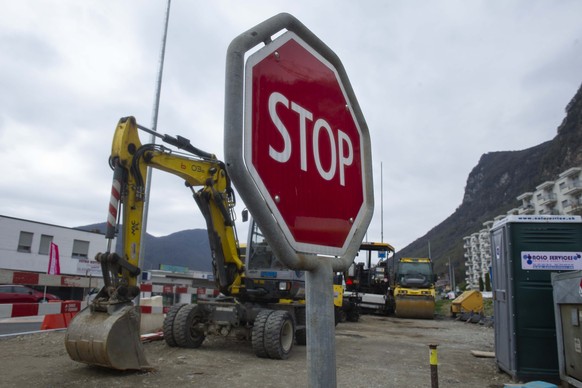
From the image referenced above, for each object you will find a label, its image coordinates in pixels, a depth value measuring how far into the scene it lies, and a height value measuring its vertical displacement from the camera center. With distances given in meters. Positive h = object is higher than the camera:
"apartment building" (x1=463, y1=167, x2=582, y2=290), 77.94 +16.21
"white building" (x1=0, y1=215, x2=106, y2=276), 34.08 +2.12
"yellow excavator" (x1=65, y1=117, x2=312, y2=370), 5.92 -0.16
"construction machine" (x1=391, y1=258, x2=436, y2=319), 20.11 -0.38
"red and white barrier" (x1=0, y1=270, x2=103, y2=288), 7.54 -0.16
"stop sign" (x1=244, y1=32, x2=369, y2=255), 1.12 +0.37
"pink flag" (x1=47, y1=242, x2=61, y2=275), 16.91 +0.41
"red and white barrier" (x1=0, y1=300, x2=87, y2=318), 6.90 -0.65
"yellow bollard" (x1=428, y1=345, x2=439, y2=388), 3.94 -0.75
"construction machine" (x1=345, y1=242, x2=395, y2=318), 21.17 -0.10
